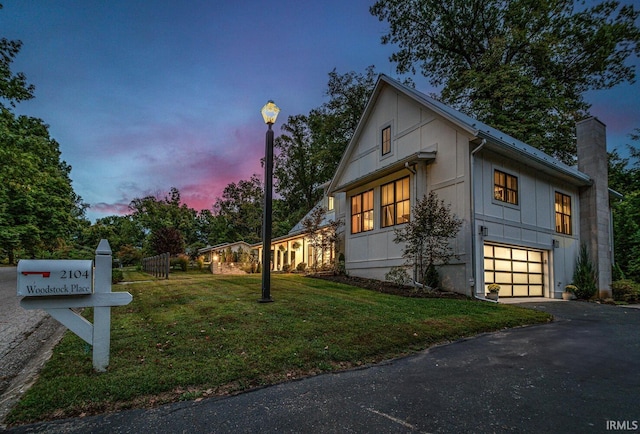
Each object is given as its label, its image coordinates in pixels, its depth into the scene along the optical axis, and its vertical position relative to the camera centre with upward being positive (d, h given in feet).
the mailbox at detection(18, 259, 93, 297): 10.21 -1.28
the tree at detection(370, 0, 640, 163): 63.82 +39.25
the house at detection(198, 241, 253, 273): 93.11 -3.37
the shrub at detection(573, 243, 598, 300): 42.34 -4.24
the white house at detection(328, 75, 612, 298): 34.60 +6.15
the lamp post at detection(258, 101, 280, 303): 22.91 +3.03
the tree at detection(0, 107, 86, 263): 35.37 +7.11
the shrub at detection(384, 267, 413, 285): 37.86 -4.06
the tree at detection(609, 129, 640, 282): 59.06 +4.36
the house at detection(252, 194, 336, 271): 58.18 -2.04
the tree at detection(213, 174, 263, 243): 148.36 +14.51
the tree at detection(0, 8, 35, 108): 37.81 +19.28
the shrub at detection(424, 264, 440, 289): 35.27 -3.84
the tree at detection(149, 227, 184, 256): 91.20 -0.67
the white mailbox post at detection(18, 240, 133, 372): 10.39 -1.80
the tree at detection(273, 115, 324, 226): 119.03 +29.38
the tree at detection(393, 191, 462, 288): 33.71 +0.71
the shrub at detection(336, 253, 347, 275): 50.49 -4.07
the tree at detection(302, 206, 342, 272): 54.54 +0.93
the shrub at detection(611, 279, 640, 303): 42.63 -6.17
